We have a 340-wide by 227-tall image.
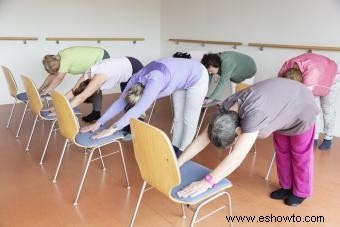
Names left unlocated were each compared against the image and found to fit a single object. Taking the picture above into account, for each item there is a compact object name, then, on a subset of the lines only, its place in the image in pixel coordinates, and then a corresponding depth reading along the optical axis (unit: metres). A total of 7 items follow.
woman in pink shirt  2.92
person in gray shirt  1.50
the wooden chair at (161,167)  1.44
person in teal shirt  3.33
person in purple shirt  2.11
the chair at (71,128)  2.16
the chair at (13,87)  3.61
